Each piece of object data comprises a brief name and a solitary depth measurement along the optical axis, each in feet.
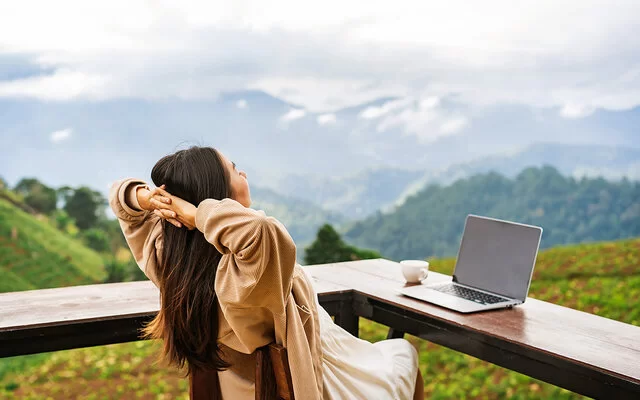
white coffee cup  7.63
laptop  6.76
